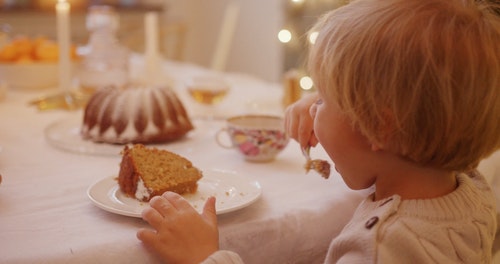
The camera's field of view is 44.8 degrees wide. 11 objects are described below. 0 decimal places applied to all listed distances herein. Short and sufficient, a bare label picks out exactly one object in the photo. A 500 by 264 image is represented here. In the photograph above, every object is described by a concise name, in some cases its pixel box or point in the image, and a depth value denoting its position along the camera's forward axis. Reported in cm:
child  76
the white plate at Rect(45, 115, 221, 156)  124
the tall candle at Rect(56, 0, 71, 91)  178
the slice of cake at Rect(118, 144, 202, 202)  93
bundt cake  129
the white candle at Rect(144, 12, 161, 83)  197
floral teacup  118
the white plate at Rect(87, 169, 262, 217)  89
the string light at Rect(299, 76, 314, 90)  176
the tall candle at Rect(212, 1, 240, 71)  195
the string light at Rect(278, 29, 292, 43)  164
